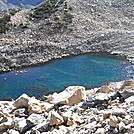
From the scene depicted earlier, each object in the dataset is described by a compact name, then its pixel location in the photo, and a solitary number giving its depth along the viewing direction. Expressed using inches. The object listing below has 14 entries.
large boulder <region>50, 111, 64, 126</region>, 582.6
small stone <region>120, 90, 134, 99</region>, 639.8
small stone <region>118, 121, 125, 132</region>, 475.8
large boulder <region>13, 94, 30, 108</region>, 703.4
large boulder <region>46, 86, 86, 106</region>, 698.8
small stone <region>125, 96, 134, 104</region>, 599.8
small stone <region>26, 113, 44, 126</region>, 615.8
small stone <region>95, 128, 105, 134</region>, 494.9
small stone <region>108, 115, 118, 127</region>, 489.3
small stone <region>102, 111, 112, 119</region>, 541.9
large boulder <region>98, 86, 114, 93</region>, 735.1
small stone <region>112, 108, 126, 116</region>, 528.0
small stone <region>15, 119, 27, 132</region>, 605.9
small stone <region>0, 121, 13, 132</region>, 621.3
